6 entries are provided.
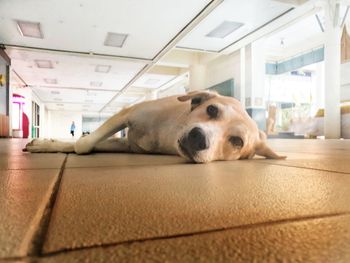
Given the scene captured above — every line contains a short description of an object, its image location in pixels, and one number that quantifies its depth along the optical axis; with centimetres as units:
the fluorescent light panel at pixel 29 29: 805
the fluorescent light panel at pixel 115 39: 916
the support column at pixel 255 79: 1099
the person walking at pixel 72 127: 2956
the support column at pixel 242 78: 1134
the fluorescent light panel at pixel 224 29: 873
